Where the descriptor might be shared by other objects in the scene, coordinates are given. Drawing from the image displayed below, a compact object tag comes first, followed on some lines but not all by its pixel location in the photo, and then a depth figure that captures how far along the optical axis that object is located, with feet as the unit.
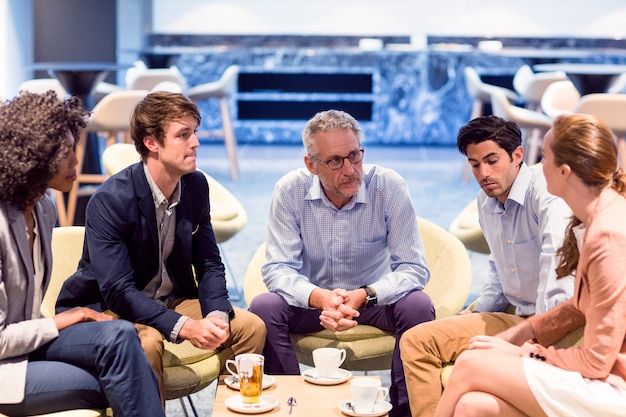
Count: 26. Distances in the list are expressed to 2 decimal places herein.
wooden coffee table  8.41
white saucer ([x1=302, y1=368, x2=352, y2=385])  9.03
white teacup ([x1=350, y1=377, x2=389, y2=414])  8.25
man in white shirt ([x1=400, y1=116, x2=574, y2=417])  9.57
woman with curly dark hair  8.02
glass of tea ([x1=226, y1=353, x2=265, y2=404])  8.38
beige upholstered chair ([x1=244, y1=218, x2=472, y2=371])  10.65
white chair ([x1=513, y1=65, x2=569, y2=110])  29.35
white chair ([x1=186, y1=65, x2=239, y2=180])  30.58
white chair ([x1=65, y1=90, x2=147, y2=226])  22.09
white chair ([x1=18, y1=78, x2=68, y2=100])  21.79
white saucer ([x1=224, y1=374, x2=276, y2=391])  9.03
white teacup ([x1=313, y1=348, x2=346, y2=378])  9.15
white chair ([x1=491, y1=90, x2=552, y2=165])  25.30
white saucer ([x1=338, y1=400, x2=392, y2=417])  8.28
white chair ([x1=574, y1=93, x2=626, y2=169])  22.02
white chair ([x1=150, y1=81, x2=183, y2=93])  21.76
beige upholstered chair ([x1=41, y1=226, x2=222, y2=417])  9.73
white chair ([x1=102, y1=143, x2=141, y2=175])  15.44
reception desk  38.91
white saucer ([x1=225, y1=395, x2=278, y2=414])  8.33
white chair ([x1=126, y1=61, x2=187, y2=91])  27.73
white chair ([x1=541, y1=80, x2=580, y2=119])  25.33
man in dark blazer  9.77
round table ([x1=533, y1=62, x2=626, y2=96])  25.52
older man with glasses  10.54
